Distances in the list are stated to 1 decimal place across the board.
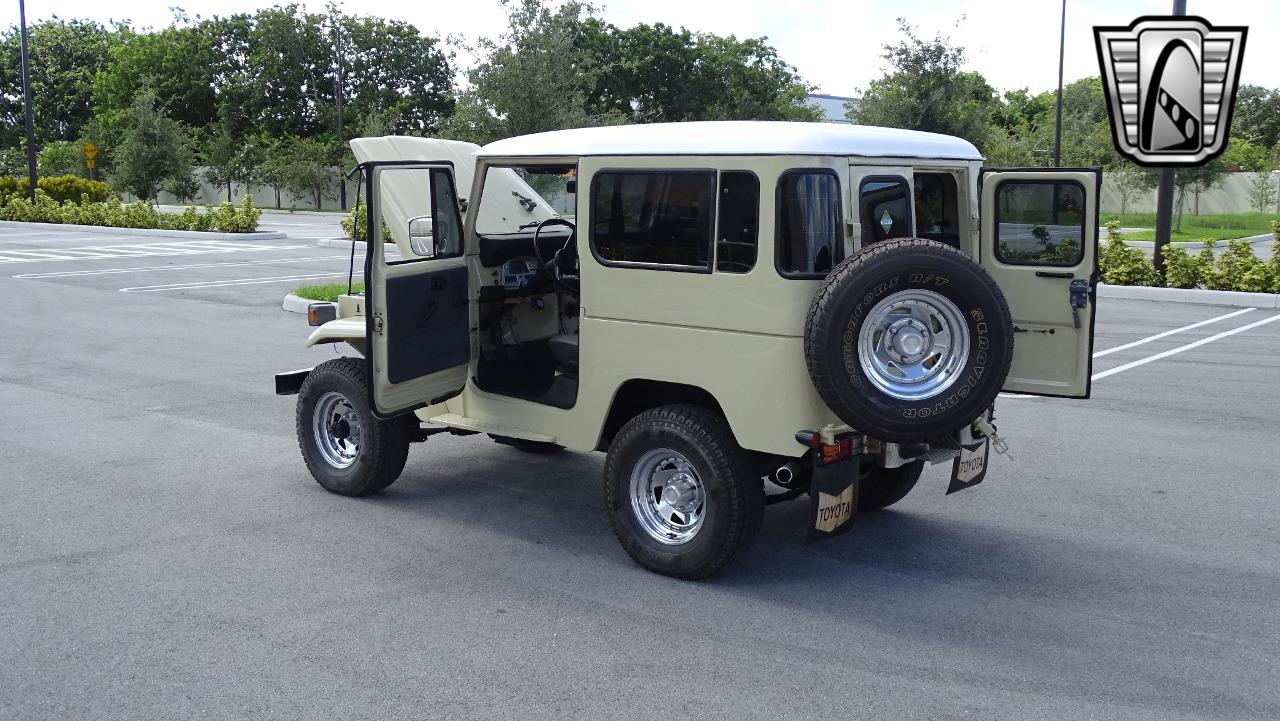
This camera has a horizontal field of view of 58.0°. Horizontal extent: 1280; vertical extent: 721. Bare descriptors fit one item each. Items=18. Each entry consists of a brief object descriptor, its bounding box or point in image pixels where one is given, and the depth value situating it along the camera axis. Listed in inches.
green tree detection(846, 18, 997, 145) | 1216.2
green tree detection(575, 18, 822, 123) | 2402.8
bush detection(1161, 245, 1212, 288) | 718.5
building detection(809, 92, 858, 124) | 2866.6
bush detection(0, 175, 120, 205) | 1624.0
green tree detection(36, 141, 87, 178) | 2155.5
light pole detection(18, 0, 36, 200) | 1529.3
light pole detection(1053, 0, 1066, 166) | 1408.7
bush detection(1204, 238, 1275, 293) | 692.1
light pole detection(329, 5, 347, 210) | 2002.0
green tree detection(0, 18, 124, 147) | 2832.2
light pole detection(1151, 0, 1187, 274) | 741.9
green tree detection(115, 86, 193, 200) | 1700.3
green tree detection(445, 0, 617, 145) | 1011.9
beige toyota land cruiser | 203.9
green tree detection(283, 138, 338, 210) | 2074.3
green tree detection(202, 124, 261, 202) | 2193.7
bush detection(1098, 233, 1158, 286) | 740.6
